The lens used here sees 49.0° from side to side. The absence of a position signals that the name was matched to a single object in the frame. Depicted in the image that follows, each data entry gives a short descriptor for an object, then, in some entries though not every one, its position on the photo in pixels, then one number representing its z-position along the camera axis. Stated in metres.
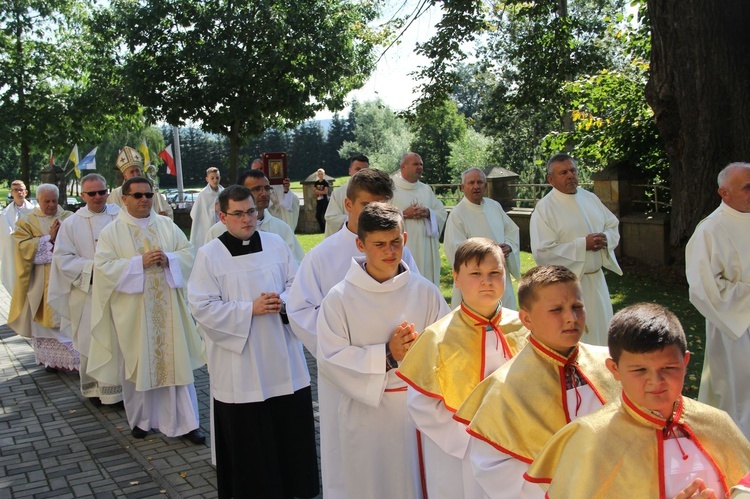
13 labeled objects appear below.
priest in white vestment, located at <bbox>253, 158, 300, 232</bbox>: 13.82
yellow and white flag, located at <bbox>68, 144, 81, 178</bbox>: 26.05
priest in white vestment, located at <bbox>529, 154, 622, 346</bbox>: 7.19
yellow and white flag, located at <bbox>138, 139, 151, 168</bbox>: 22.95
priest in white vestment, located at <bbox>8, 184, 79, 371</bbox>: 9.45
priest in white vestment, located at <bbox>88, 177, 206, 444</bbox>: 6.82
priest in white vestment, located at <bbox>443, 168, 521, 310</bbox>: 8.33
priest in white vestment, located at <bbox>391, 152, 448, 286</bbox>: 9.65
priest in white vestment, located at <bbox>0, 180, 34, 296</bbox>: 12.06
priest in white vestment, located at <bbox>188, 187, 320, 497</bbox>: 5.20
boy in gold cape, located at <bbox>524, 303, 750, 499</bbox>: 2.45
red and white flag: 28.27
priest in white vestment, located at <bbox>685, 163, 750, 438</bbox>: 5.67
